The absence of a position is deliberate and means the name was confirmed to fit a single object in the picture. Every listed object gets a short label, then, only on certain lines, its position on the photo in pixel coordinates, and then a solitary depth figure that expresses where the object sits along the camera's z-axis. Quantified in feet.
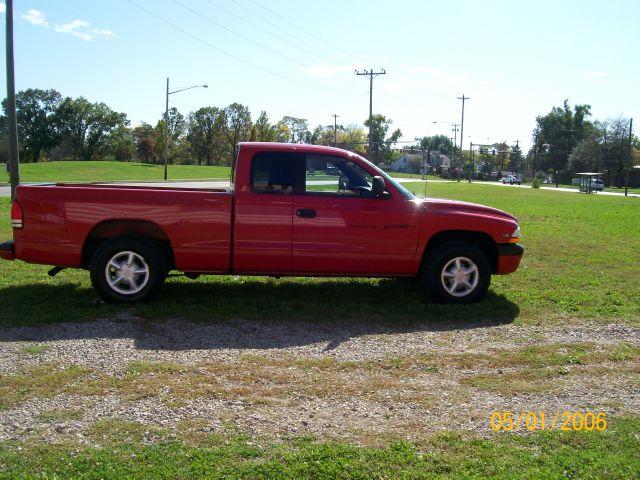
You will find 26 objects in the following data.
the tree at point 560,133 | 372.79
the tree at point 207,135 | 311.68
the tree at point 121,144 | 329.11
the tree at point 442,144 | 488.85
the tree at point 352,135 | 330.98
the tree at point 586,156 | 295.28
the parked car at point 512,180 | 286.44
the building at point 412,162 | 374.00
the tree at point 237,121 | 307.99
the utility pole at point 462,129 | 270.05
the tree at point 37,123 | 312.71
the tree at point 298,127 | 354.33
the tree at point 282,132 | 316.07
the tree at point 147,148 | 321.52
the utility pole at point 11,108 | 49.29
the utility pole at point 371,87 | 179.11
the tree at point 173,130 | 305.73
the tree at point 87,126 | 320.70
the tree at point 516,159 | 403.75
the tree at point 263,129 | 297.74
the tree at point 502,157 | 440.86
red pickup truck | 21.40
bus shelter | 171.63
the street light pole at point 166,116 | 147.43
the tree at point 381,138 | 343.87
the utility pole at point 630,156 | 271.53
